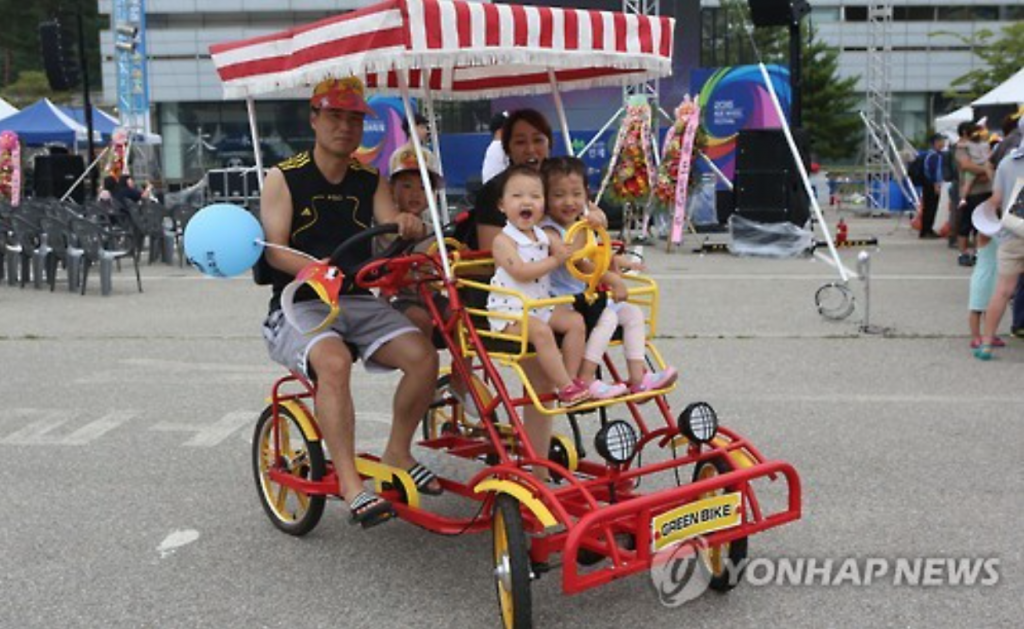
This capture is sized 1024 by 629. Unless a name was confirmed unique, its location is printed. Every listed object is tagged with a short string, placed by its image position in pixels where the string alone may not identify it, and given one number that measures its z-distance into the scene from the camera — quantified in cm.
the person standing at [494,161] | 566
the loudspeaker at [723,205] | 2220
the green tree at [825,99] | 5212
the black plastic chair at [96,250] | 1384
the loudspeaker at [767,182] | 1756
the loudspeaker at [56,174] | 2656
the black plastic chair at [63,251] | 1411
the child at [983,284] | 891
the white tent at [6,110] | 2748
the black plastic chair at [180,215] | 1844
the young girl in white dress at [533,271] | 417
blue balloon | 457
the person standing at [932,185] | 2056
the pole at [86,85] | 2572
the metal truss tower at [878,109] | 2944
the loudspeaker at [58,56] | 2505
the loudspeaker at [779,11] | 1456
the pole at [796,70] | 1488
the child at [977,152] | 1394
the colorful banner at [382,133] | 1848
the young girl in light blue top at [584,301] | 435
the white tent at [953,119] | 2578
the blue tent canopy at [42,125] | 3002
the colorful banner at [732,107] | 2388
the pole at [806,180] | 1132
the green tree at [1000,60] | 3916
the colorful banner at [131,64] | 2822
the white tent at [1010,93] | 1779
